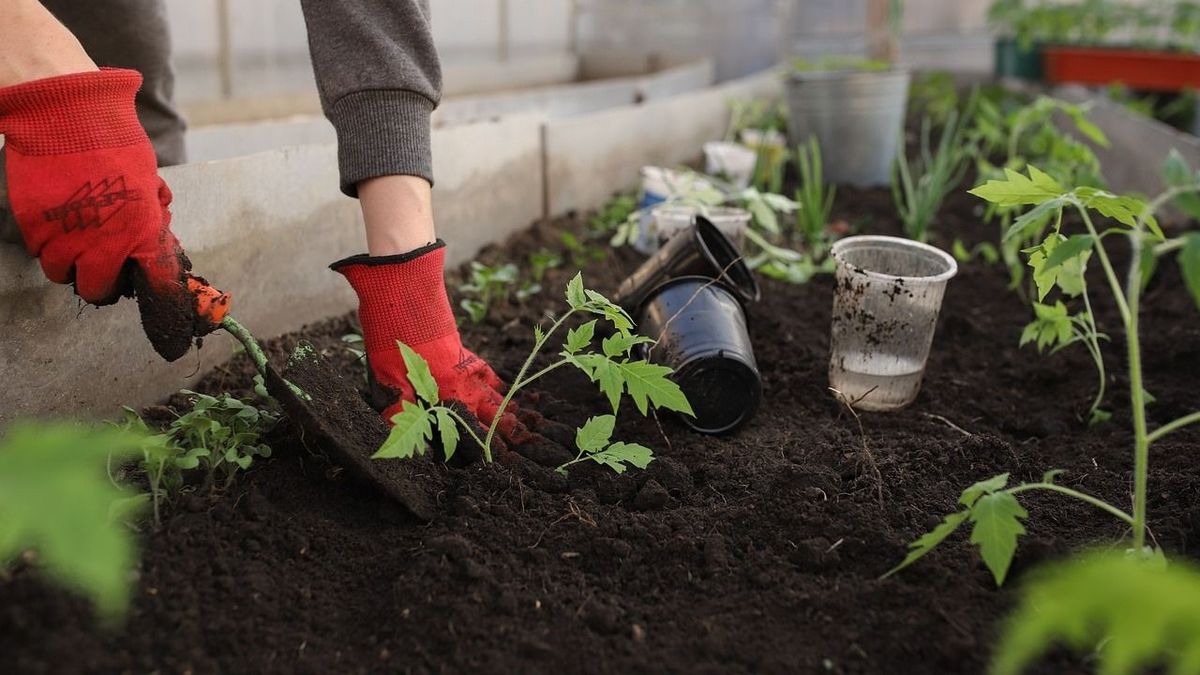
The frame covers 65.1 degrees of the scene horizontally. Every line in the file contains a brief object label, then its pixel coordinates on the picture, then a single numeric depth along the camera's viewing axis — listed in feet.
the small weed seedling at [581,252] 9.17
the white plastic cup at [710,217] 8.24
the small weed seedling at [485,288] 7.45
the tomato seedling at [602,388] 3.92
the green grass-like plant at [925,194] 9.25
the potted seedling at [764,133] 11.60
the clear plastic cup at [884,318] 6.01
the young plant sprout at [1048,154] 8.24
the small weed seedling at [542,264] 8.58
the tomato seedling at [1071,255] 3.27
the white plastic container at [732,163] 11.85
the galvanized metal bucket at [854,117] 13.26
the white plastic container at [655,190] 9.01
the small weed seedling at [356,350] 6.27
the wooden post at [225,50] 13.67
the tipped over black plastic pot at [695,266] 6.39
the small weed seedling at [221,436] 4.45
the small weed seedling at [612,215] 10.35
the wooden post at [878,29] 20.89
